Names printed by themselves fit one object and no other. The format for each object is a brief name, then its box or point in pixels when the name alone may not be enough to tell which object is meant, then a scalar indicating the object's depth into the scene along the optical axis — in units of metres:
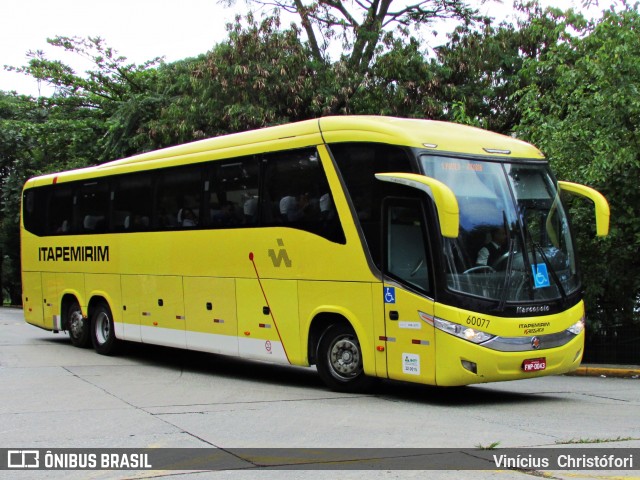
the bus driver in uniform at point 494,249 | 10.07
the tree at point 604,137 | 15.09
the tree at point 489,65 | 24.62
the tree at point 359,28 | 23.64
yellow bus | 10.00
